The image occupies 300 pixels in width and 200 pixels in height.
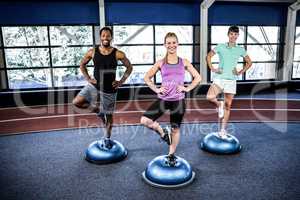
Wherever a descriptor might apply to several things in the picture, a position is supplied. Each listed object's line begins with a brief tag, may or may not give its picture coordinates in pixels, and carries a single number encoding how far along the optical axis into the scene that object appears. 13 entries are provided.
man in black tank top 3.80
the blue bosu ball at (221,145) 4.14
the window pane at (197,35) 8.32
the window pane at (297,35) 8.97
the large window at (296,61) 9.09
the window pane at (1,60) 7.38
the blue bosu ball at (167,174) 3.24
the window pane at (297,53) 9.13
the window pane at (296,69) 9.24
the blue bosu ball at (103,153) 3.89
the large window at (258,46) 8.61
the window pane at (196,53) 8.43
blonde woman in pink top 3.21
